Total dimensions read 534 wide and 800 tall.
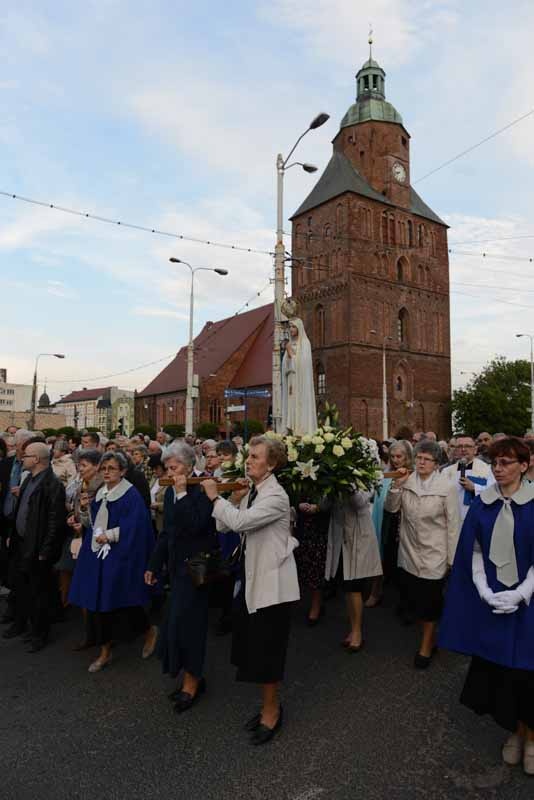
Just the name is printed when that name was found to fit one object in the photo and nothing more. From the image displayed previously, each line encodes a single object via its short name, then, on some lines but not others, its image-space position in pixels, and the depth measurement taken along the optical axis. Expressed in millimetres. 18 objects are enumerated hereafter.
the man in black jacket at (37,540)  5371
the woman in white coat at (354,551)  5098
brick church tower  44906
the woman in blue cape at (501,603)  3100
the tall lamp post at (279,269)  10086
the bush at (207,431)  38391
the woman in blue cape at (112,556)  4629
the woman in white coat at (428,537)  4711
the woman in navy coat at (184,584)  3982
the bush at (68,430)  27759
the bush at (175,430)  41153
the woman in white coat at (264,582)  3527
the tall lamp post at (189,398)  21938
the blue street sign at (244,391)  24338
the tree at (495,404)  48062
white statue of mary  7562
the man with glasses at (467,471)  5820
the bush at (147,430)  43344
